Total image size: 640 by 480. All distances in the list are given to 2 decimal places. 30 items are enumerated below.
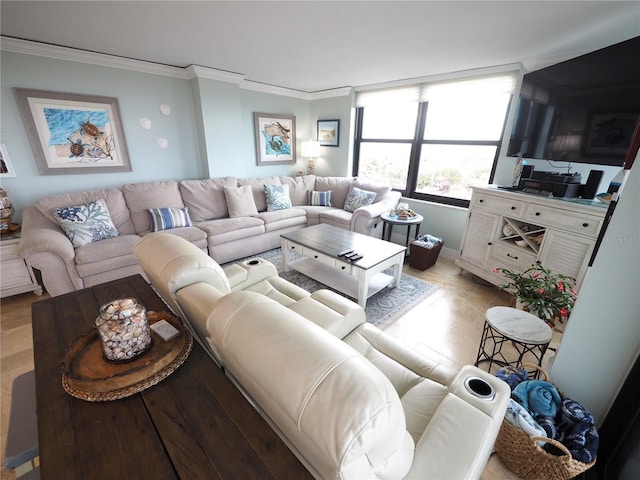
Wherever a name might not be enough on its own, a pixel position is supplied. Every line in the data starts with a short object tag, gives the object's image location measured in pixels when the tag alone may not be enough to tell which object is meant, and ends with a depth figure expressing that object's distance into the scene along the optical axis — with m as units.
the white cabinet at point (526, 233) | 2.05
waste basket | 3.17
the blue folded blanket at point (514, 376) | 1.41
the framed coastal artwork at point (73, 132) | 2.63
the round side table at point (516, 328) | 1.48
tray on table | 0.74
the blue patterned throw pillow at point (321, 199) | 4.29
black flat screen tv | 1.74
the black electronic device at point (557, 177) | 2.25
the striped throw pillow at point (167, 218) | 2.99
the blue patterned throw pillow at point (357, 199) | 3.88
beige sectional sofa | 2.32
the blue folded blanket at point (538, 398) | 1.23
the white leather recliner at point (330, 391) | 0.48
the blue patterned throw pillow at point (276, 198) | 3.87
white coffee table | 2.35
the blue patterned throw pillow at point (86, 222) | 2.51
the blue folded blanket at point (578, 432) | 1.08
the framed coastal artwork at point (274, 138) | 4.33
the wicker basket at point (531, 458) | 1.06
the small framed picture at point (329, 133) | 4.61
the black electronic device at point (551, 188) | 2.23
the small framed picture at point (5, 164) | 2.53
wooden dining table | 0.58
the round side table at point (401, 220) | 3.24
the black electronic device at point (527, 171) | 2.64
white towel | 1.14
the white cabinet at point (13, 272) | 2.37
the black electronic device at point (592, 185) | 2.10
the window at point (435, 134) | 3.20
